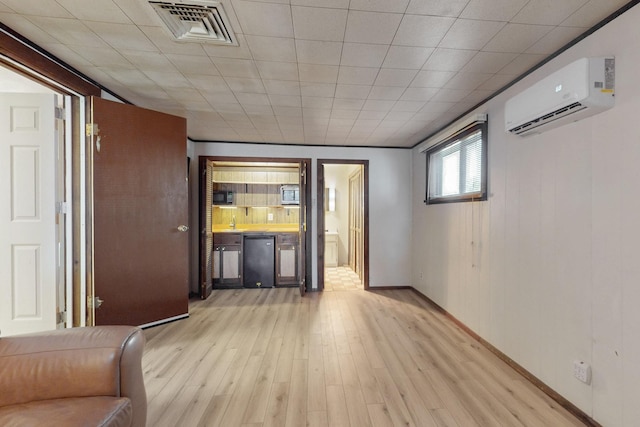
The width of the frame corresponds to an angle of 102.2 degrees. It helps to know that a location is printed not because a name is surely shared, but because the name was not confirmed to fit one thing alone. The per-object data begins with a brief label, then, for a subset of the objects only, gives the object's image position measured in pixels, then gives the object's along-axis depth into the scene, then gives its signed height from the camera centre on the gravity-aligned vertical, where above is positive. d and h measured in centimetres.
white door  196 +0
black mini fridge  416 -80
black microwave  443 +26
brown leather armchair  95 -68
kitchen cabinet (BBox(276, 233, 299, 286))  422 -82
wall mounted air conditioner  138 +68
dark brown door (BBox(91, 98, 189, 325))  223 -2
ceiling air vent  135 +108
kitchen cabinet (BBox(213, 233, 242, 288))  411 -79
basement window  247 +51
